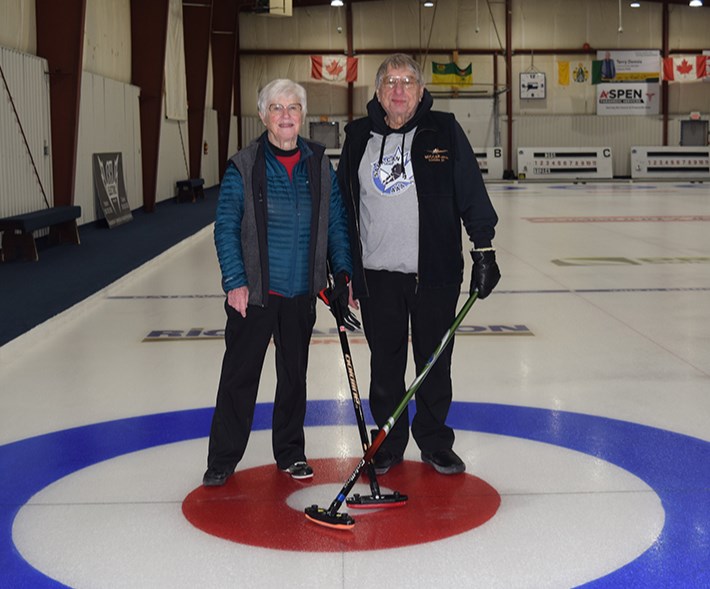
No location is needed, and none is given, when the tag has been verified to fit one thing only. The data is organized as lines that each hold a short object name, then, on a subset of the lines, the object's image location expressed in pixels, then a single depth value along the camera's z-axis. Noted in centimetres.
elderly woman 367
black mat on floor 770
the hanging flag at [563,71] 3219
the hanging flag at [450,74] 3158
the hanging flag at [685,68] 3158
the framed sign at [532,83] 3194
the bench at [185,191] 2214
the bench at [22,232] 1099
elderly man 386
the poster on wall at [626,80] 3191
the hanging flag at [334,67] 3142
